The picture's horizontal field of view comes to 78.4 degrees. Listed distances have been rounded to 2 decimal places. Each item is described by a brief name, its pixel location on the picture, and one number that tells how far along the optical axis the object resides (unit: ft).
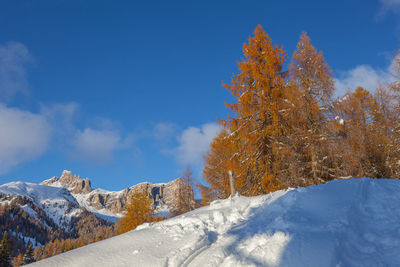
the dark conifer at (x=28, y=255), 172.58
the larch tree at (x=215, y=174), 57.24
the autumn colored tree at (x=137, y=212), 64.14
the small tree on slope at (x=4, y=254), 123.56
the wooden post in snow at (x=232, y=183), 32.81
